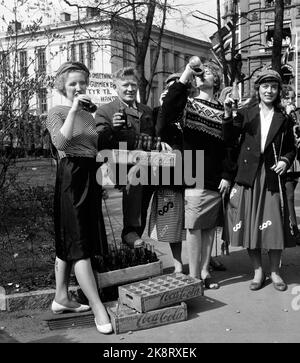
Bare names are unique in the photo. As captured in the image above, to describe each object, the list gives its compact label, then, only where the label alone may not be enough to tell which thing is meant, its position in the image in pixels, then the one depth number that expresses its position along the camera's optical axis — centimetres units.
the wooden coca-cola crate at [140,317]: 370
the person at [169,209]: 465
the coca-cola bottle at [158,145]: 453
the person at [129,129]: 442
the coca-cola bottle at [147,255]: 452
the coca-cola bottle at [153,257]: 455
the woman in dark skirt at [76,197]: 376
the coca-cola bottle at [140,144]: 450
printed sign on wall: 571
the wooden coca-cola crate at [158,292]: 381
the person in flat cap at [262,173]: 459
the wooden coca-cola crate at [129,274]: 414
